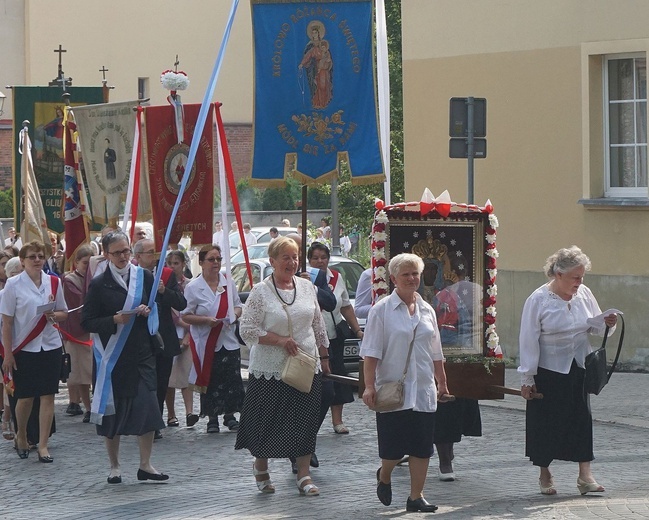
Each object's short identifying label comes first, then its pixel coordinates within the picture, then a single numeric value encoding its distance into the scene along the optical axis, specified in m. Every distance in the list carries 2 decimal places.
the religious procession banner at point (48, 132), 17.94
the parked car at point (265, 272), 17.95
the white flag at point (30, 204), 16.94
